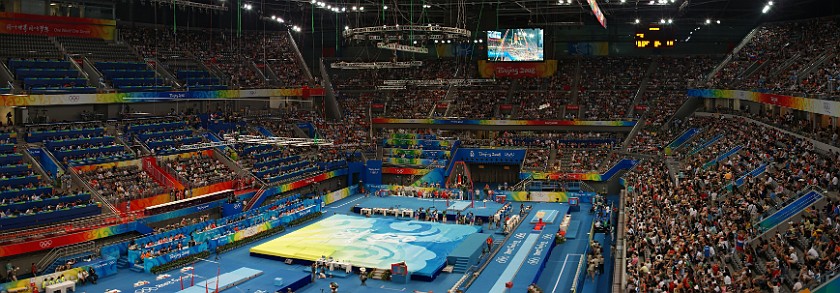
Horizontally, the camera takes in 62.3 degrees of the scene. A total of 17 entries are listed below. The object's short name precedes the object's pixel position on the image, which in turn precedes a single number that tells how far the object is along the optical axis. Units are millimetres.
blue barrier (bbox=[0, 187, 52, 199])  33125
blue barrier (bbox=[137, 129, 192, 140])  45359
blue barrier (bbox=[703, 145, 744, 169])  36709
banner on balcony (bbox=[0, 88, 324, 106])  40562
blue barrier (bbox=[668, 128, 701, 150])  49219
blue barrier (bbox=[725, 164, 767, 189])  30516
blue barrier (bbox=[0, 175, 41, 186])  34341
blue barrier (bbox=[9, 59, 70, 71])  43406
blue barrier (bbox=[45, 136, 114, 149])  39906
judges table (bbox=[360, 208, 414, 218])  43625
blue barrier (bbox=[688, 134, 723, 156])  42938
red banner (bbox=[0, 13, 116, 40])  45312
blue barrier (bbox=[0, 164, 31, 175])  35147
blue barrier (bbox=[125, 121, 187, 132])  45938
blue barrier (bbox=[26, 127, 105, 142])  40031
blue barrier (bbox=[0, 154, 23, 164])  36053
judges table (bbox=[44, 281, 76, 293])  27133
